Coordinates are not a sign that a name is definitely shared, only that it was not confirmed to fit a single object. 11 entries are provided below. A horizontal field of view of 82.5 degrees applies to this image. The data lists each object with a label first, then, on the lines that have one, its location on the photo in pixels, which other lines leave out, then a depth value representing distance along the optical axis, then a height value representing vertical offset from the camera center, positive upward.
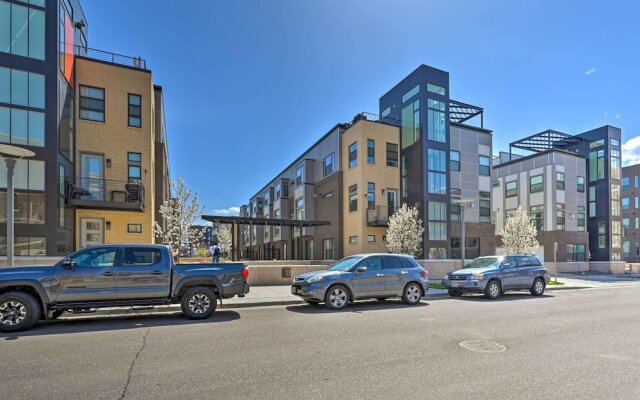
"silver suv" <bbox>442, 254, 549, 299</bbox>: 13.72 -2.50
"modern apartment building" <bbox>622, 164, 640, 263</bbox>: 56.81 +0.03
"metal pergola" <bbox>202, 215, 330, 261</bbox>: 24.34 -0.59
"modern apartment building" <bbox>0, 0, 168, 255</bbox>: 15.91 +4.05
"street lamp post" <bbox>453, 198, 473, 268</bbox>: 17.78 +0.50
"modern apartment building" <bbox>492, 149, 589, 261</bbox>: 37.01 +1.45
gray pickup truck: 7.71 -1.65
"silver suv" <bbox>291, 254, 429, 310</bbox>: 10.64 -2.10
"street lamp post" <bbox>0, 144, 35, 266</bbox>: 9.55 +0.80
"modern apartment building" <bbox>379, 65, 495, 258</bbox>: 28.45 +3.91
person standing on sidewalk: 17.12 -1.83
